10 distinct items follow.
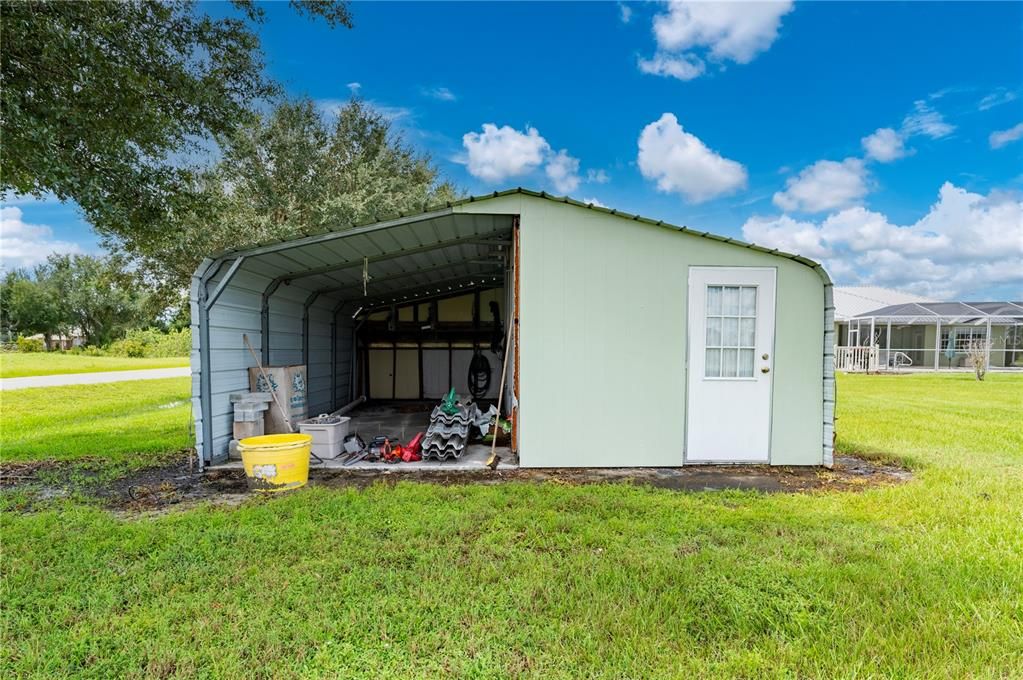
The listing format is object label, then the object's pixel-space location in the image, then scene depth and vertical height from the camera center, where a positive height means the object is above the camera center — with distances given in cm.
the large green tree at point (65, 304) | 2827 +112
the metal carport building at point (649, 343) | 498 -14
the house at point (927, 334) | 1742 -7
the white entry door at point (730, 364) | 504 -35
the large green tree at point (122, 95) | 414 +232
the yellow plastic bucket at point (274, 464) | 419 -121
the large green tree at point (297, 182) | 1002 +373
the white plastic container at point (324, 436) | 534 -122
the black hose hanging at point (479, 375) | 1016 -103
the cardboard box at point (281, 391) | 586 -82
